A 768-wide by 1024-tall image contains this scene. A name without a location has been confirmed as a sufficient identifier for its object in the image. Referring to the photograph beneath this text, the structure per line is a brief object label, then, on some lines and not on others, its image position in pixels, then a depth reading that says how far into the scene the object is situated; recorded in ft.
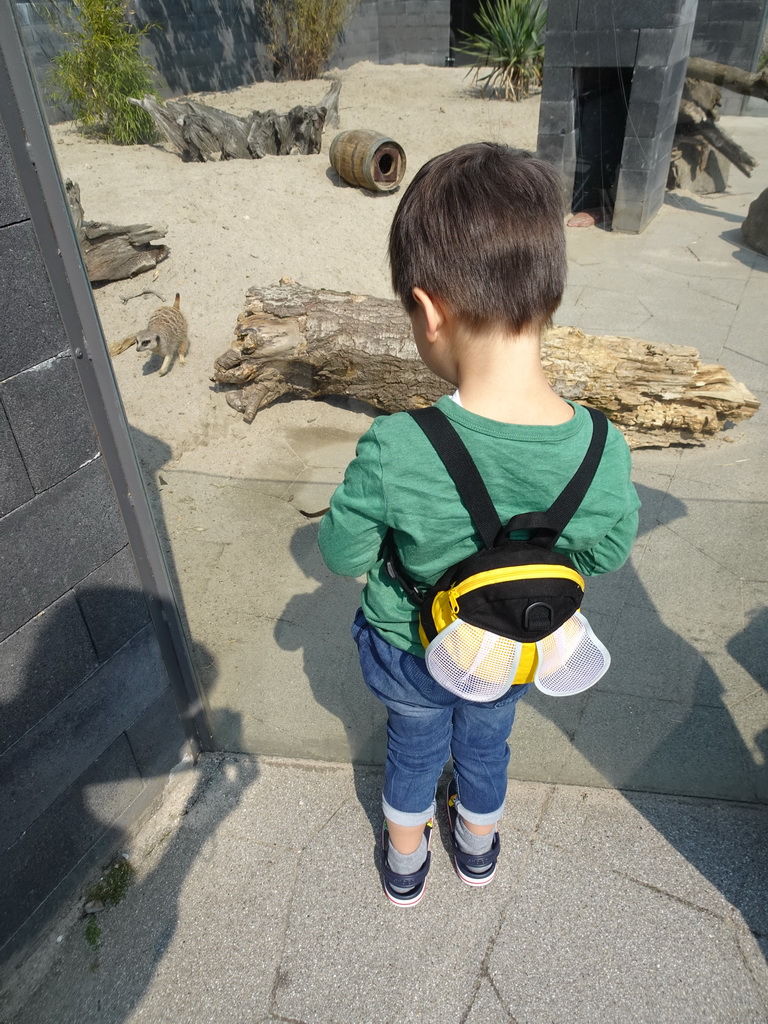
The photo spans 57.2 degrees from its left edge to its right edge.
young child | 3.48
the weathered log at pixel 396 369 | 11.47
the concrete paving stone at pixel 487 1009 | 4.94
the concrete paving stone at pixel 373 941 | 5.06
